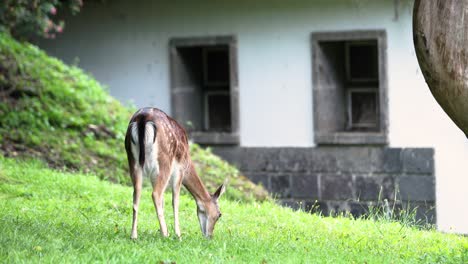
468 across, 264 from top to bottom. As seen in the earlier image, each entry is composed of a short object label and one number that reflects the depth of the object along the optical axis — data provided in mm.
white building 30750
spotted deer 16750
